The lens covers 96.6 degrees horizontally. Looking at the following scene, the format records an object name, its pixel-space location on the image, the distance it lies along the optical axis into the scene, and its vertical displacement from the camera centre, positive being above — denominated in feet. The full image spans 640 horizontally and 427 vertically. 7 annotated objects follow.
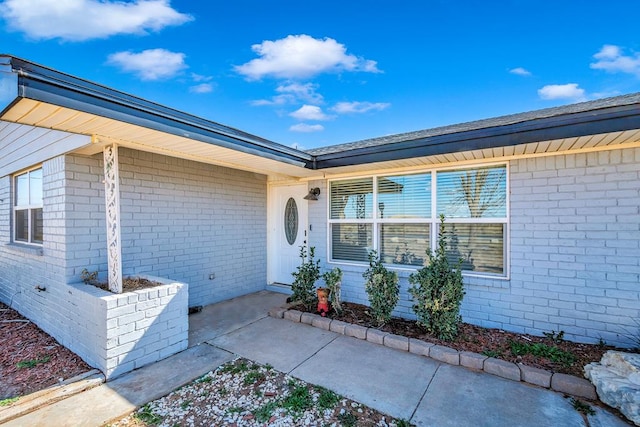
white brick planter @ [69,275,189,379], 9.68 -4.21
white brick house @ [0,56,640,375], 9.65 +0.31
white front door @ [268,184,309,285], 20.04 -1.31
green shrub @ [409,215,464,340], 11.87 -3.57
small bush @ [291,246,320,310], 16.03 -4.19
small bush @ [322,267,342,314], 14.89 -3.86
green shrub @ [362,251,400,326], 13.41 -3.88
